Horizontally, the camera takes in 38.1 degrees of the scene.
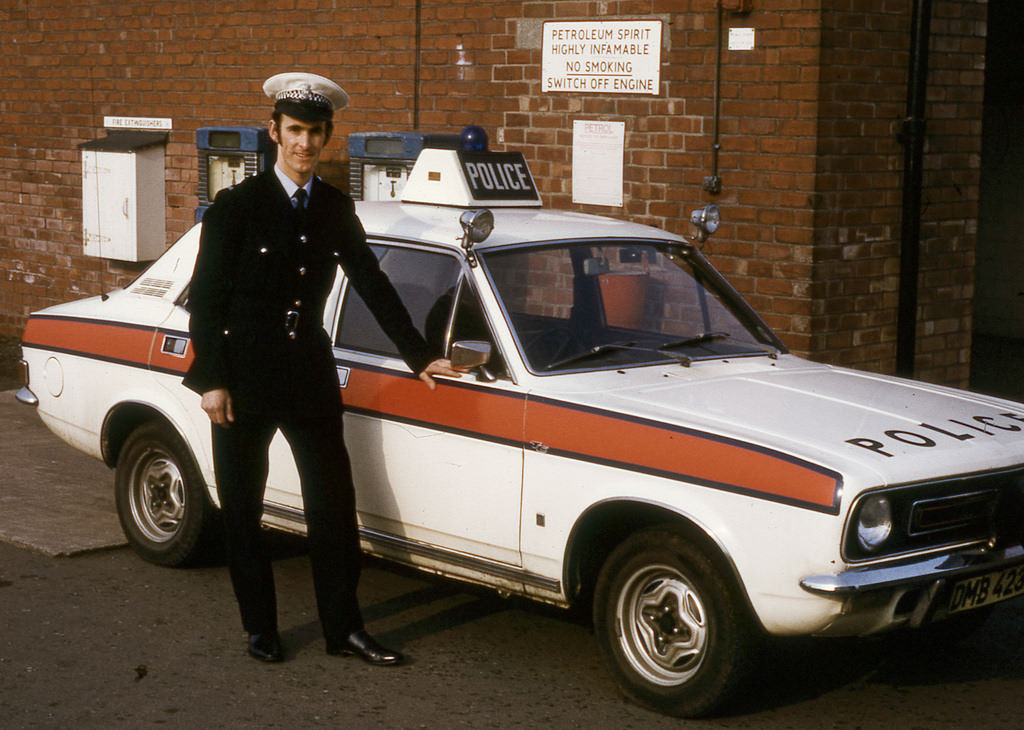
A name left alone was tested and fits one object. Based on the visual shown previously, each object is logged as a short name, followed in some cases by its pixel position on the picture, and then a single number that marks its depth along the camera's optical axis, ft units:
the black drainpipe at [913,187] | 25.99
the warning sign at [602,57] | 27.58
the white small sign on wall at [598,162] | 28.53
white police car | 14.40
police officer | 16.38
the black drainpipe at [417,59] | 31.83
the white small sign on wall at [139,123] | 37.92
